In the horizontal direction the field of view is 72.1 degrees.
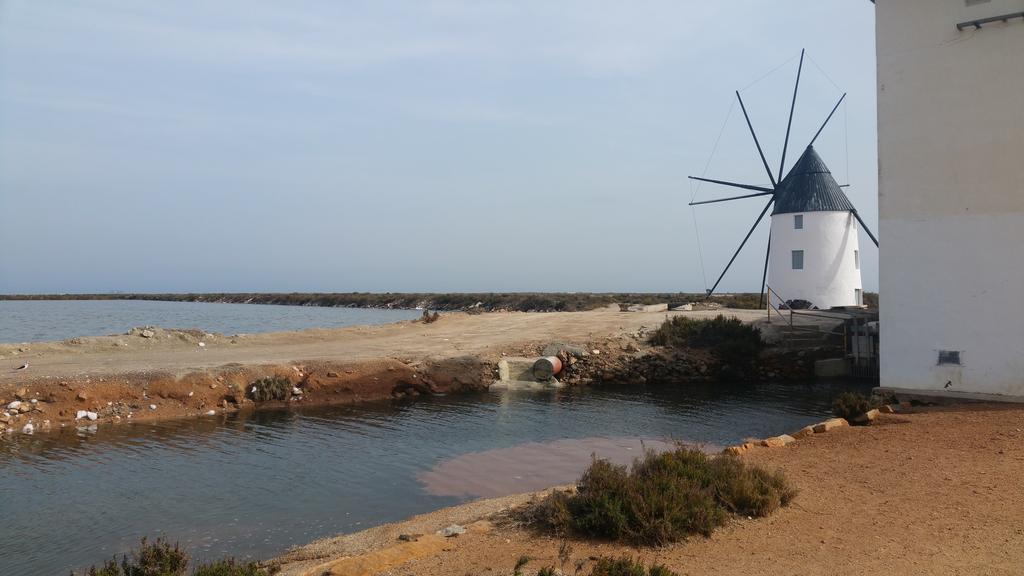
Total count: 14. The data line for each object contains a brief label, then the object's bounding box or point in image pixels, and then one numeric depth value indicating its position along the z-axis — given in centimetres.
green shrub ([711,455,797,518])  721
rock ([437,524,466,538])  700
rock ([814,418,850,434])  1162
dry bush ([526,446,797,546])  662
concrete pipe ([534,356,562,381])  2148
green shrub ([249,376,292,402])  1758
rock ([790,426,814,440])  1143
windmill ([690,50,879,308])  2991
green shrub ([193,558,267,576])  552
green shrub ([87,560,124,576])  566
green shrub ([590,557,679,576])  526
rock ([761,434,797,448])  1066
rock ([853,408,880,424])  1235
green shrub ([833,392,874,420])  1273
